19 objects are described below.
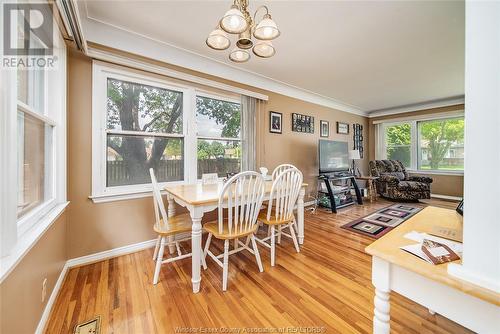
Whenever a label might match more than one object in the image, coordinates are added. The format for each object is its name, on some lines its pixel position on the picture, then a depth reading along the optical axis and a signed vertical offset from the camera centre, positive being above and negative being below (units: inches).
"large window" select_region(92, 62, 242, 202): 81.8 +16.4
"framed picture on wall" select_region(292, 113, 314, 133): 154.8 +35.0
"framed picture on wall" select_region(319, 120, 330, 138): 177.8 +34.4
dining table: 63.1 -12.6
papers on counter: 28.7 -12.7
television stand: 148.4 -19.2
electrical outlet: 50.2 -32.2
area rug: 110.3 -35.2
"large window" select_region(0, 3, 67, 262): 35.6 +6.1
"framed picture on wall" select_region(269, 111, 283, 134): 139.9 +31.9
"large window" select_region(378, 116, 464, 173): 183.6 +23.3
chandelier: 51.3 +38.9
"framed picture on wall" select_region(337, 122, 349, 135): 195.6 +38.6
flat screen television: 157.6 +8.3
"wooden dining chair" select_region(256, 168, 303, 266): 77.5 -14.0
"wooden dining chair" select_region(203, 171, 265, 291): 63.0 -15.4
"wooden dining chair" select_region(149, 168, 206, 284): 66.6 -22.4
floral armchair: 173.5 -14.8
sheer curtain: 122.7 +20.6
